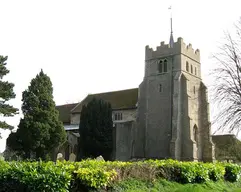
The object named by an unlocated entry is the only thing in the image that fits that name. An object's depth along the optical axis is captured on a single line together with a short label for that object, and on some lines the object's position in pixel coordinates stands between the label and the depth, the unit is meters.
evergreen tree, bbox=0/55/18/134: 29.05
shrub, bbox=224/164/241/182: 14.48
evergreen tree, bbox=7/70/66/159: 31.52
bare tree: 14.52
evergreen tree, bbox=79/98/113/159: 35.66
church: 34.91
